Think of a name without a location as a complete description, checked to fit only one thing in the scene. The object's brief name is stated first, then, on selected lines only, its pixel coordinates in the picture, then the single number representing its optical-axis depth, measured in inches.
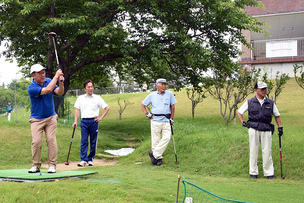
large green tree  644.1
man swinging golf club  262.3
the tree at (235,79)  609.8
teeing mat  233.7
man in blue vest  311.4
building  1139.9
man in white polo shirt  372.8
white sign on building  1138.0
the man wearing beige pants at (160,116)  366.9
